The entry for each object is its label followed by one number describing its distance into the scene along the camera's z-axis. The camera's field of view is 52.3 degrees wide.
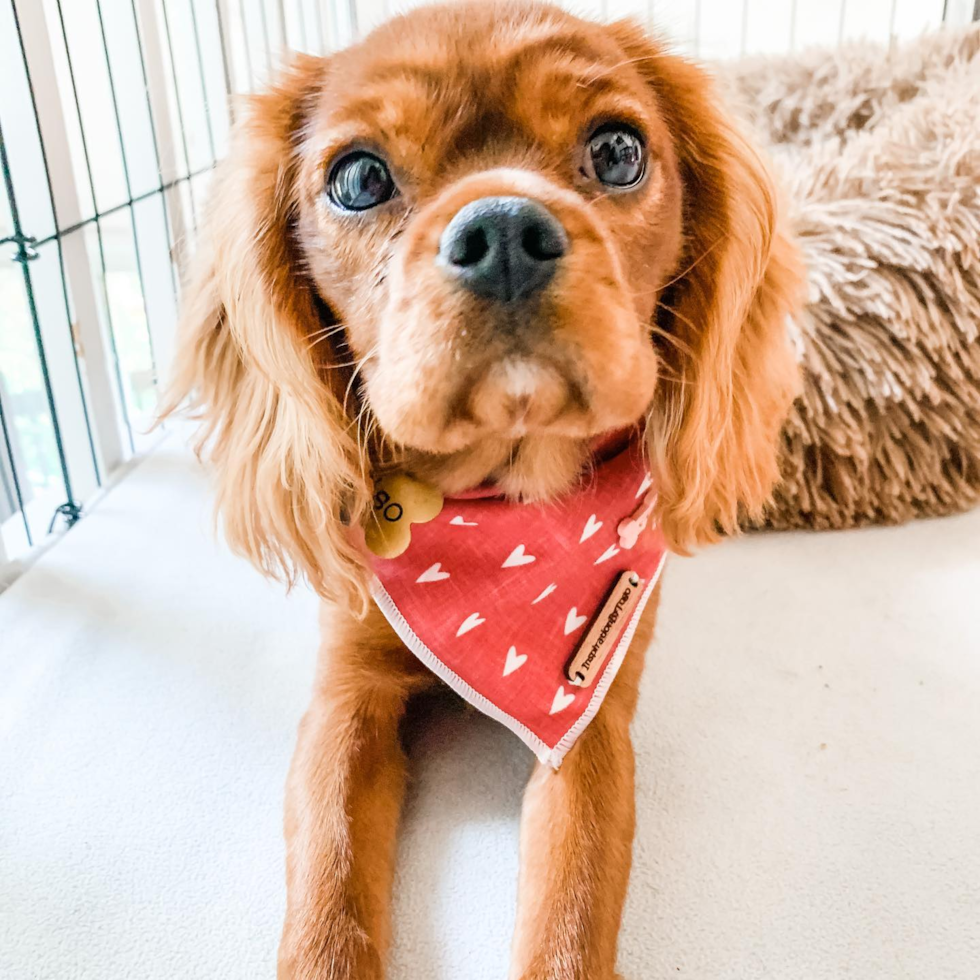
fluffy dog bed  0.39
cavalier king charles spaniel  0.21
